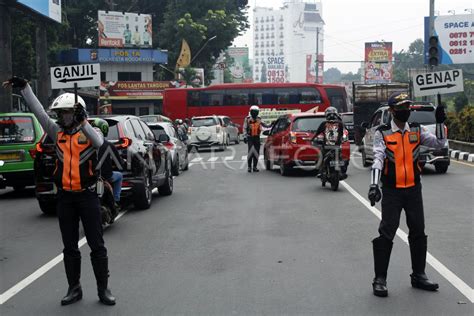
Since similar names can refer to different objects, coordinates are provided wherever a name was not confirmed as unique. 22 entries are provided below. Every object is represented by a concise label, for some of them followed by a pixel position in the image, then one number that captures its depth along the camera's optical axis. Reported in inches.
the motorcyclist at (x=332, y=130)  561.0
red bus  1737.2
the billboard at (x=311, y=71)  6102.4
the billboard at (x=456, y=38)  1726.1
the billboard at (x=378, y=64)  3075.8
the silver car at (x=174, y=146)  692.5
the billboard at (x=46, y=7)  1026.2
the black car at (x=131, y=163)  407.8
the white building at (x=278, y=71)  6566.9
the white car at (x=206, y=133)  1180.5
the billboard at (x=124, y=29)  2201.0
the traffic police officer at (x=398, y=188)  234.8
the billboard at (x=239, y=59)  4264.3
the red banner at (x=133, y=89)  2191.2
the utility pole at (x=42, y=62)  1248.8
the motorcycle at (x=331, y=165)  539.8
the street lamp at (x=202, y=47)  2299.5
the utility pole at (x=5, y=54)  932.0
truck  1266.0
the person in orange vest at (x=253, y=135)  741.3
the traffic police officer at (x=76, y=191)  225.0
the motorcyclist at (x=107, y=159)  239.0
